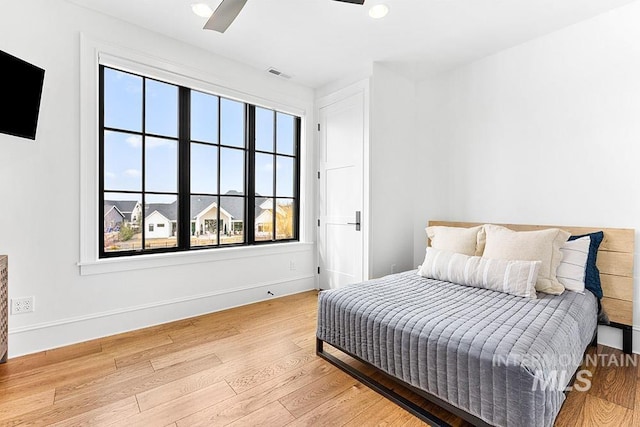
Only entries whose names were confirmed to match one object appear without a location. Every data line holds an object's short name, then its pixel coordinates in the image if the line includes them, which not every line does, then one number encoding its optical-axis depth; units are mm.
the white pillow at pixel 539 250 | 2096
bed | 1285
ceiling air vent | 3406
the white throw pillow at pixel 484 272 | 2049
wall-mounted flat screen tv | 1870
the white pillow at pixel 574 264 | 2133
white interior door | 3369
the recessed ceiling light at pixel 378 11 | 2326
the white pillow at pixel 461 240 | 2564
